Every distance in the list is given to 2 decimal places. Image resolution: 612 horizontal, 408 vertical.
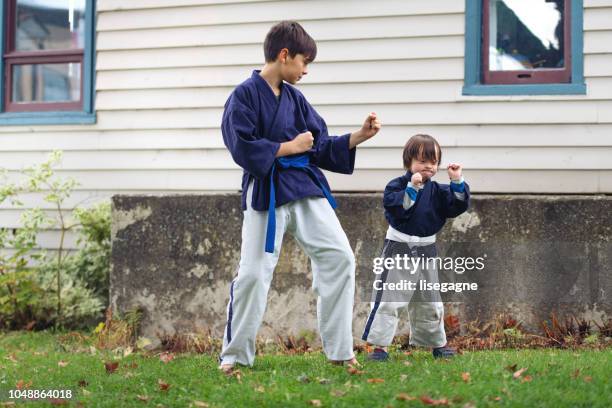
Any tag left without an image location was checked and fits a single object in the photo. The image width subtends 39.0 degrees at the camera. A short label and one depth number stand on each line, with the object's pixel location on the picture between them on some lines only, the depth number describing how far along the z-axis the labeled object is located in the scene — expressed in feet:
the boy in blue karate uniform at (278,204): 15.16
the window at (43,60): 26.94
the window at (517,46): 22.45
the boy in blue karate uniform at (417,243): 16.43
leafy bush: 24.64
